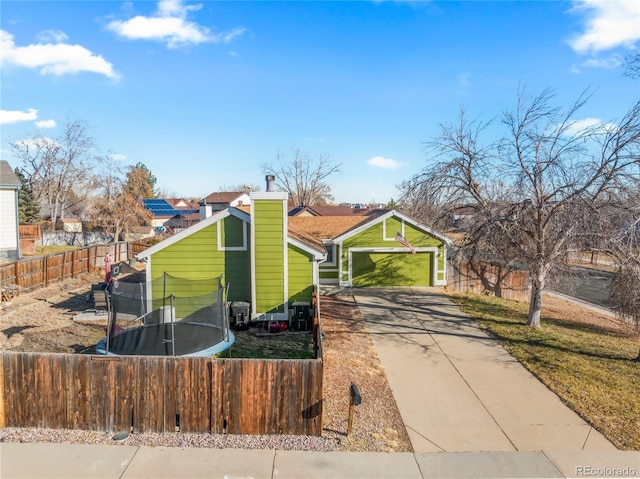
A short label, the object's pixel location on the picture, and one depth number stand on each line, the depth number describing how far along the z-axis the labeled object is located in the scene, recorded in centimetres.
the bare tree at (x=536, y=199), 1090
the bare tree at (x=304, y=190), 5453
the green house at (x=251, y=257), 1212
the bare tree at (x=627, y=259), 891
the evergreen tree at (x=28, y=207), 4064
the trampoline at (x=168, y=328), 827
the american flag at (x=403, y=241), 1795
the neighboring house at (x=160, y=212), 5503
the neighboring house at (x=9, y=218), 2231
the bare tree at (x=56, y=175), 4184
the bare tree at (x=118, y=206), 3641
